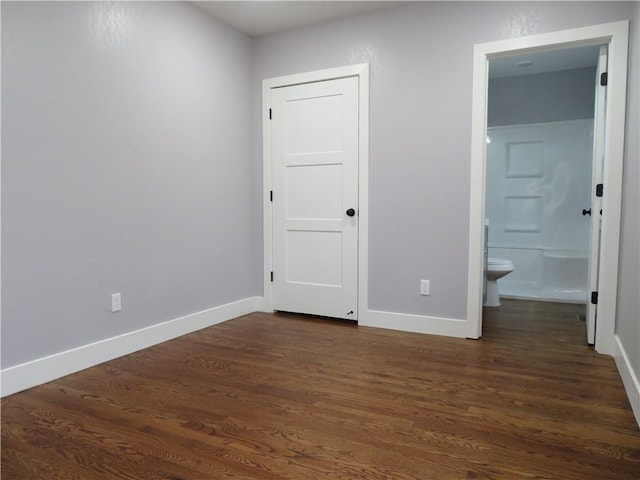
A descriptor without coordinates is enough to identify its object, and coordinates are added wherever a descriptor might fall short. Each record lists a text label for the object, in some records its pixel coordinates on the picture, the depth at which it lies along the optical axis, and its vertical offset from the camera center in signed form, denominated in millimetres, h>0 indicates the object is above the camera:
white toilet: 4168 -638
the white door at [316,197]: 3455 +105
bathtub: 4727 -737
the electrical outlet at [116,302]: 2643 -582
